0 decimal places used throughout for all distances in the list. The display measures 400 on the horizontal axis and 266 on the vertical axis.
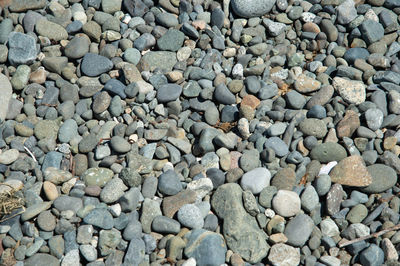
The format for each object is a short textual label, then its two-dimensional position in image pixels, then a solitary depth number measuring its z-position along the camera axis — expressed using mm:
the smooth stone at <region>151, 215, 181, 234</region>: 2553
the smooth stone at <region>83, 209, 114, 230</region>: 2562
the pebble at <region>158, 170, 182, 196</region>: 2676
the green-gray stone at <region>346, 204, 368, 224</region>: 2574
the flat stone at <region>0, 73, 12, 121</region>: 3129
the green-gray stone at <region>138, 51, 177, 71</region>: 3273
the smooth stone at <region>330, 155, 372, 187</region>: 2652
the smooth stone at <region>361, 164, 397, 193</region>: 2650
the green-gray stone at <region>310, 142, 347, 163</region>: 2768
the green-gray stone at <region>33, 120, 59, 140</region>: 3010
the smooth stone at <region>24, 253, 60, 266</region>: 2496
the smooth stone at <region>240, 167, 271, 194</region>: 2664
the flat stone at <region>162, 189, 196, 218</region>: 2625
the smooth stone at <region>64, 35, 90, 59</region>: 3322
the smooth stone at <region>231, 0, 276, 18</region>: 3418
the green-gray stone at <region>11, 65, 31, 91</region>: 3242
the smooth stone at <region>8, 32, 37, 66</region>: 3303
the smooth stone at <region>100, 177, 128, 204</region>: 2666
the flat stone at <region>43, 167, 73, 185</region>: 2766
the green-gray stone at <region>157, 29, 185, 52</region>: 3354
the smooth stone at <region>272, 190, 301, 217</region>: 2586
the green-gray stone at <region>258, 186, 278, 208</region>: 2635
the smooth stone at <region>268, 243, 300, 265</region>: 2439
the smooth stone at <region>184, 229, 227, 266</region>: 2441
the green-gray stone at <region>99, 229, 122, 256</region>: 2512
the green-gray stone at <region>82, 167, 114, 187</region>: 2758
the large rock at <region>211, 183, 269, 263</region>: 2479
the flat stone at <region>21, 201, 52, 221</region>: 2623
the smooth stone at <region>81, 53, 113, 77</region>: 3244
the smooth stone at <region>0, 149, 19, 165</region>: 2875
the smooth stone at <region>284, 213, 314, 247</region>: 2504
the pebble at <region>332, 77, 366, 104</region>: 3000
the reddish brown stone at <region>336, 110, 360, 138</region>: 2852
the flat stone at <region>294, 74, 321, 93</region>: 3092
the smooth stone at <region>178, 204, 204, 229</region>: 2561
